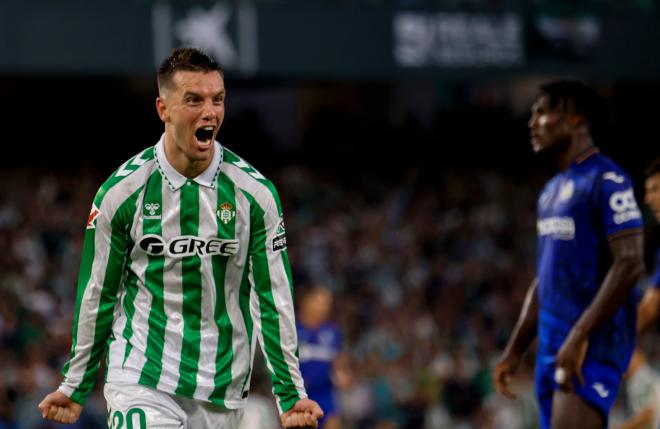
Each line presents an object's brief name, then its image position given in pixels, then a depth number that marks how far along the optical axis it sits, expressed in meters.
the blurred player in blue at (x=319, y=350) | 19.87
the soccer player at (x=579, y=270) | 9.76
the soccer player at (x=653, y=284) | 12.12
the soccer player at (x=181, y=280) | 8.31
